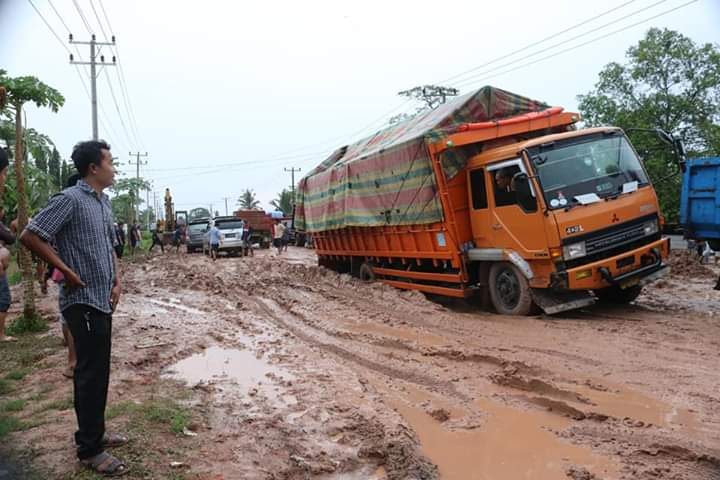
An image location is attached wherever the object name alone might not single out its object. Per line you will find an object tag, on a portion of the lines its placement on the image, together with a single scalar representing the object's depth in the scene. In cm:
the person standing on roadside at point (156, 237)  3371
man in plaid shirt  315
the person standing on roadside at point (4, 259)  355
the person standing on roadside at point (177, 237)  3720
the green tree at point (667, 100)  2233
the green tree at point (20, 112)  689
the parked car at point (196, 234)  3102
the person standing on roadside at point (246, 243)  2575
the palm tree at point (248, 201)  7926
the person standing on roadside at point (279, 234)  2695
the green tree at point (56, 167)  4136
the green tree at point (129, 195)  3966
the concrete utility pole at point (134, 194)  3997
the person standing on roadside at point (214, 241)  2480
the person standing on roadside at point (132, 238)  2850
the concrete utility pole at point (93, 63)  2930
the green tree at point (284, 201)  6762
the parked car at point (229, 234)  2552
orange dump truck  756
